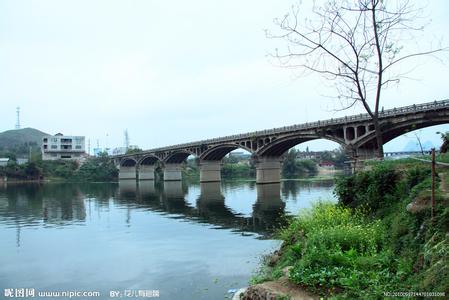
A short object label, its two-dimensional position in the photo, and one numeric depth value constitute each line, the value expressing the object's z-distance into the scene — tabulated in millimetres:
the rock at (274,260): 15945
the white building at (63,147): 174125
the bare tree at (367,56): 20922
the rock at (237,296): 12399
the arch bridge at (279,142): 51762
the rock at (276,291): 9280
